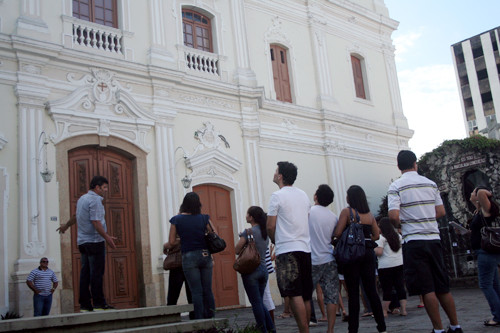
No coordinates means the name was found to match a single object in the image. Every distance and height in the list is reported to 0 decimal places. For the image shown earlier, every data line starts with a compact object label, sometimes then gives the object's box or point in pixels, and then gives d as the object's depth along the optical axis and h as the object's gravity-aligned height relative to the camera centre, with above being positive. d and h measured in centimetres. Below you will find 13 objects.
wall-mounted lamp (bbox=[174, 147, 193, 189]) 1205 +223
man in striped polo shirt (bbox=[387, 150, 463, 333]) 525 +23
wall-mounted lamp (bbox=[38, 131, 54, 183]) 1002 +250
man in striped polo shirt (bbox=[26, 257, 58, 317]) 918 +17
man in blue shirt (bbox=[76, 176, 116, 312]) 701 +56
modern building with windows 4606 +1520
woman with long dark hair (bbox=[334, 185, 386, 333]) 568 -1
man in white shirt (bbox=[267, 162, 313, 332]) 558 +26
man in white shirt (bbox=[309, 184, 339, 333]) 611 +26
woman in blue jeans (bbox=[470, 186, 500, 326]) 643 -8
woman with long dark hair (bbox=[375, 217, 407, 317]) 866 -4
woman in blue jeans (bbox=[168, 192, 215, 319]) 635 +33
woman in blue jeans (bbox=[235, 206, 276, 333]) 625 +0
